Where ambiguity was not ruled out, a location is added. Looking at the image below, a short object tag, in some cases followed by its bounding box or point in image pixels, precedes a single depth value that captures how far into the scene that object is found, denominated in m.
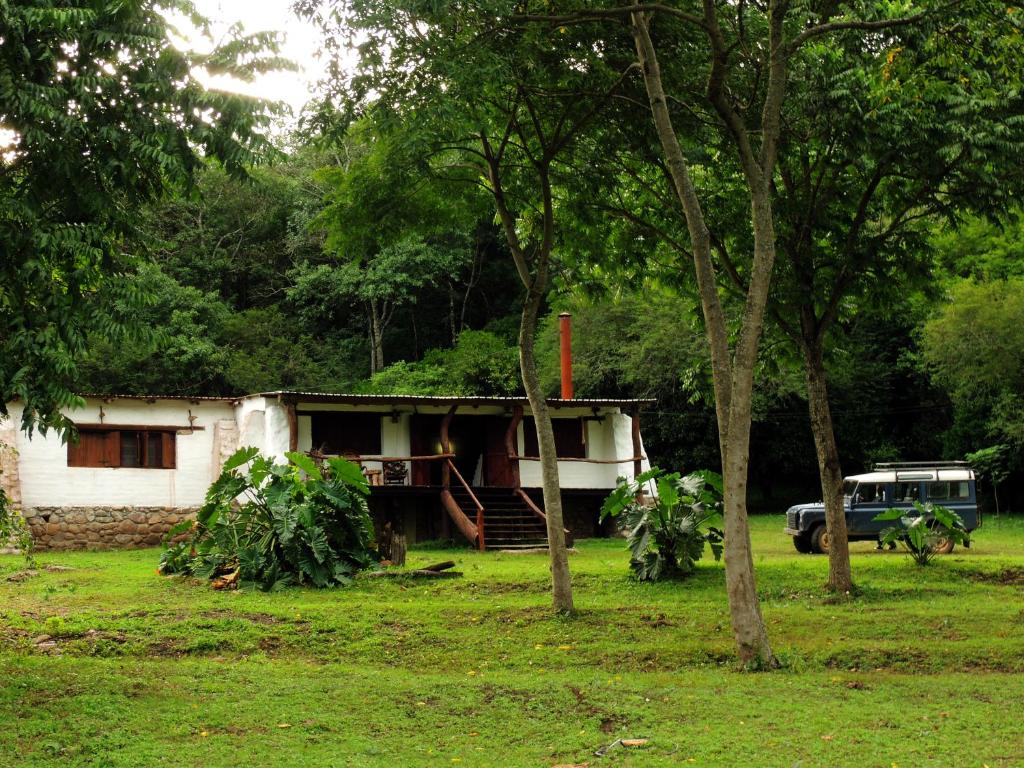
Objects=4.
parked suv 23.00
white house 25.09
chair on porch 27.09
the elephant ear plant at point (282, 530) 16.34
